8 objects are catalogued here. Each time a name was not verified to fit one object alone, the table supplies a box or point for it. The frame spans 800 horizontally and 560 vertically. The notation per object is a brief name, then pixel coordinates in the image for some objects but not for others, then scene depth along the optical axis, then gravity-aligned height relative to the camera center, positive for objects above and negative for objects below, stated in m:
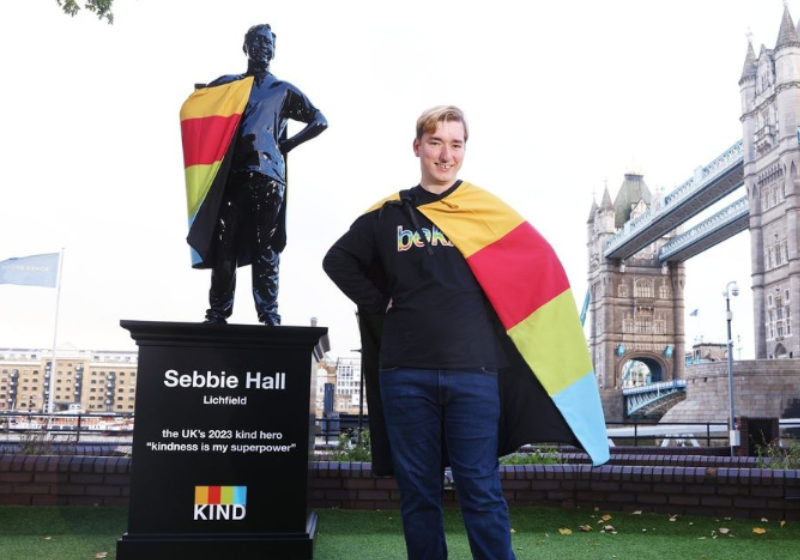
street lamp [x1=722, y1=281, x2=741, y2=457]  24.00 +3.04
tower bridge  50.22 +14.05
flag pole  22.04 +1.54
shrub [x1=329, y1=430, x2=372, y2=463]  6.50 -0.55
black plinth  3.58 -0.28
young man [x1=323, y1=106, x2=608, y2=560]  2.47 +0.18
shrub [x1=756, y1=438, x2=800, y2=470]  6.92 -0.60
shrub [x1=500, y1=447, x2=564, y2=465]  6.91 -0.61
